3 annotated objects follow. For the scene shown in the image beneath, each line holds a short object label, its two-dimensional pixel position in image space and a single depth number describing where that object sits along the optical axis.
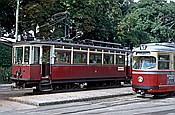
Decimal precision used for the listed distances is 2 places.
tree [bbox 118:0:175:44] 44.88
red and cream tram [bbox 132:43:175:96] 17.59
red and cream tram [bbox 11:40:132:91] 19.20
